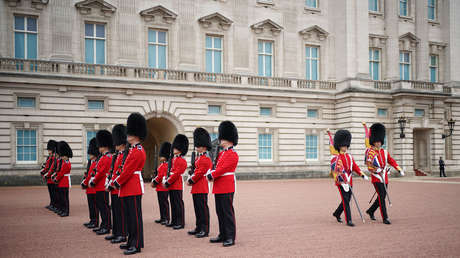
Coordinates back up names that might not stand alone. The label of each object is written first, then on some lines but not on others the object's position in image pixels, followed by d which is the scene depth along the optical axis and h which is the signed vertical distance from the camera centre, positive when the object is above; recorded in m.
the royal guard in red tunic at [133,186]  6.68 -0.81
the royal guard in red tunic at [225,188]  7.23 -0.92
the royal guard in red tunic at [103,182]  8.36 -0.91
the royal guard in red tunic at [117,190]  7.14 -0.87
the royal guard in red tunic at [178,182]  8.76 -1.00
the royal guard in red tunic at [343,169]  9.12 -0.78
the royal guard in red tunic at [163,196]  9.48 -1.38
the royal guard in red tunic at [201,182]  7.83 -0.90
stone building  21.23 +3.34
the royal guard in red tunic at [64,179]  10.77 -1.13
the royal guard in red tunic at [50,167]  12.00 -0.96
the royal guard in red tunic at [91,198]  8.88 -1.32
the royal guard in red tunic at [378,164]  9.43 -0.69
